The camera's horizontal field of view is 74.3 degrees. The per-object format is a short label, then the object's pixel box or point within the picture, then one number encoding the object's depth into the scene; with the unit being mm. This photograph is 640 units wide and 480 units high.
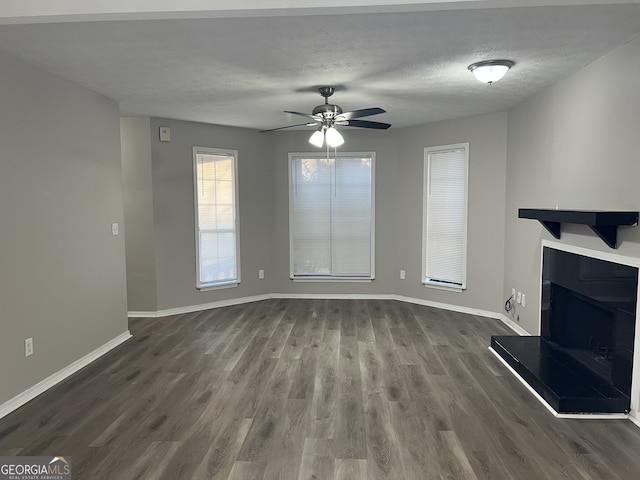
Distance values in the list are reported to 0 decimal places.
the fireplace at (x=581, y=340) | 2791
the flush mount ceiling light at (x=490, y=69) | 3107
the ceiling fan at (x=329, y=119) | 3752
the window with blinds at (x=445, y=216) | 5348
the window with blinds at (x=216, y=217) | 5566
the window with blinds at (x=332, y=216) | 6082
